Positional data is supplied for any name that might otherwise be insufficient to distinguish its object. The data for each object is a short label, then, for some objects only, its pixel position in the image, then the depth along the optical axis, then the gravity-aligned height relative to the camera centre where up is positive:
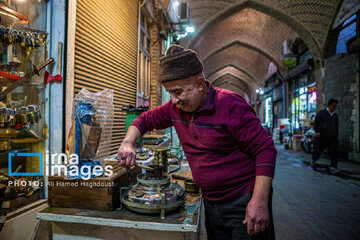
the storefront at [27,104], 2.08 +0.20
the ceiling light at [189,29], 8.76 +3.93
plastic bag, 1.58 -0.02
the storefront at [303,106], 12.59 +1.28
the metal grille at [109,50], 2.79 +1.17
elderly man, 1.38 -0.11
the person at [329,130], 6.53 -0.15
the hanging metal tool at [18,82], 1.97 +0.38
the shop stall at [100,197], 1.42 -0.52
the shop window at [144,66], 5.35 +1.56
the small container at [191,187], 1.94 -0.57
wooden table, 1.37 -0.65
